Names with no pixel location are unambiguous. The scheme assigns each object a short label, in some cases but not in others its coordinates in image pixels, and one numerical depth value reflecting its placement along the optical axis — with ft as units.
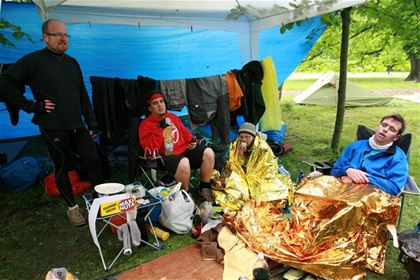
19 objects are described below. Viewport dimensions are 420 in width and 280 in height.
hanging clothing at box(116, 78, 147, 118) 11.78
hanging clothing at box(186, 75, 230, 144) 12.59
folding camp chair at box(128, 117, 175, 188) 10.26
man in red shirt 10.23
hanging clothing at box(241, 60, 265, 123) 13.43
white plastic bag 8.95
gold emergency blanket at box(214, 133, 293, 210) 10.10
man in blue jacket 8.18
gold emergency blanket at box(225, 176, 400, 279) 7.15
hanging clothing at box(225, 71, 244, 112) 13.07
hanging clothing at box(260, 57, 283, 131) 13.97
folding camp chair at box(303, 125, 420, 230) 8.36
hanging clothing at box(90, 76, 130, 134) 11.62
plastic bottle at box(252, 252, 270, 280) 5.63
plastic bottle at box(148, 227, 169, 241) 8.95
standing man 8.37
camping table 7.39
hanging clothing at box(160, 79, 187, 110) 12.17
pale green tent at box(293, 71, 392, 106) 27.96
